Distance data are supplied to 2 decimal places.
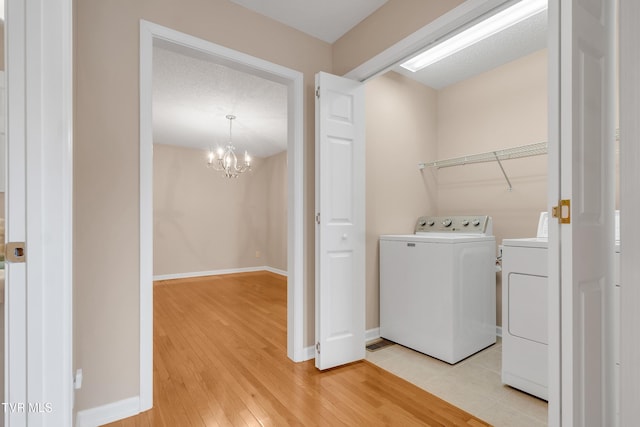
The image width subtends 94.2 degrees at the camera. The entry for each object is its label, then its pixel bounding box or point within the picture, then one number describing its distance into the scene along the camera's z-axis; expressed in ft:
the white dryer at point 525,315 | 5.75
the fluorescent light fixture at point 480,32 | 6.72
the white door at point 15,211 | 2.74
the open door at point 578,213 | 3.23
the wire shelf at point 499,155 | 8.11
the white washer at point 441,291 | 7.34
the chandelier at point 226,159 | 13.82
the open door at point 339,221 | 6.98
